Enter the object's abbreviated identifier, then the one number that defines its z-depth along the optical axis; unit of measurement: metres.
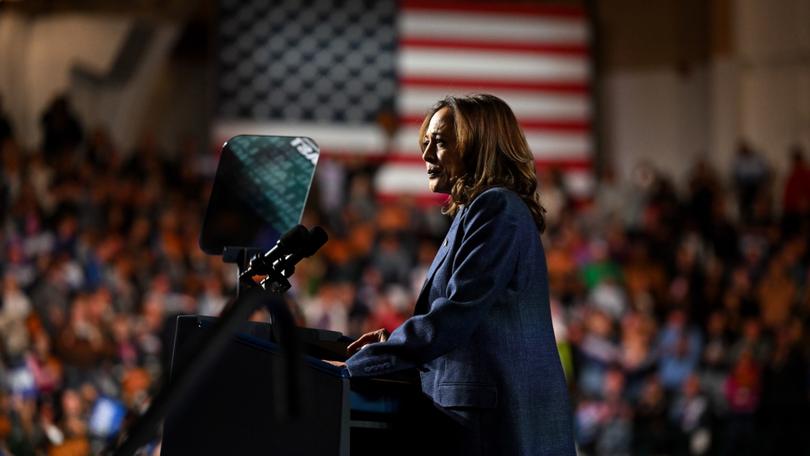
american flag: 34.28
